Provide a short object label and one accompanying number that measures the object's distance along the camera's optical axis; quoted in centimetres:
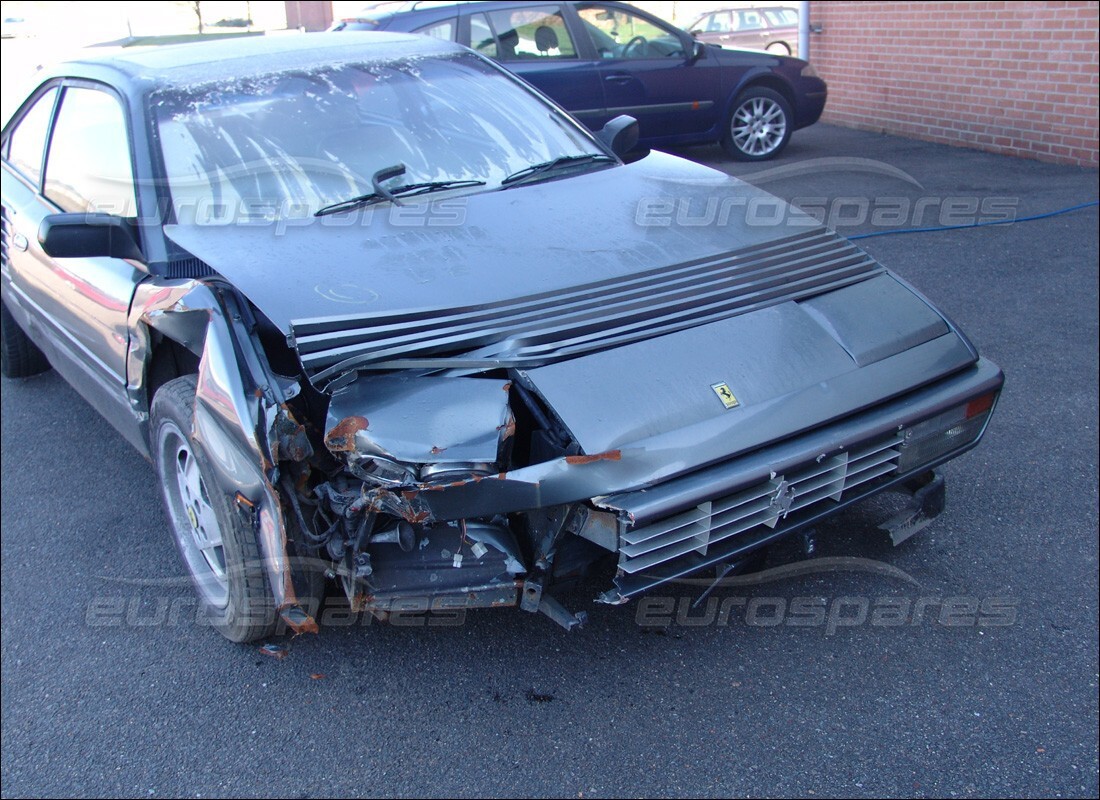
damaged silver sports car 244
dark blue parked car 816
